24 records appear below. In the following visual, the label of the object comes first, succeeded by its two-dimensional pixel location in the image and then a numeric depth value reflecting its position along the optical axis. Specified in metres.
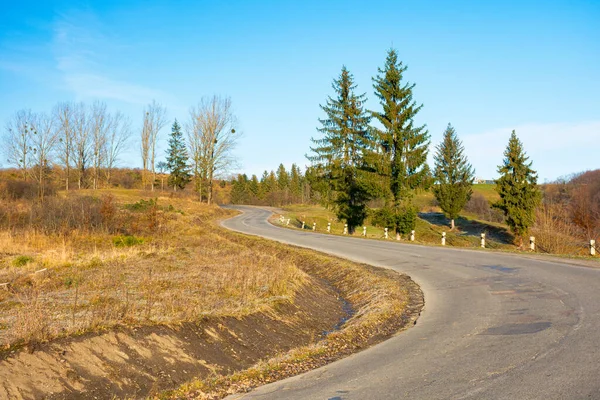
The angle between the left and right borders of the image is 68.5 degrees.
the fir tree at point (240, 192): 119.58
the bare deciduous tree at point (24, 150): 57.09
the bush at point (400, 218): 30.80
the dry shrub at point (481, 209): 69.57
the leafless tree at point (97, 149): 65.75
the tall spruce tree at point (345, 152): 35.53
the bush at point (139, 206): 37.73
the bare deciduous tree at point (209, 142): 61.31
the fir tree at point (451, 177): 59.06
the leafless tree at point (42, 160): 57.55
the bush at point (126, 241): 22.04
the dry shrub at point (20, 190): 36.56
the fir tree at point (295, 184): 125.12
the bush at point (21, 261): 14.54
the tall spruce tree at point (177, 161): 84.75
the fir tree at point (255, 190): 122.80
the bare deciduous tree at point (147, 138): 66.81
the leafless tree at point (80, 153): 64.56
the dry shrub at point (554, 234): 26.16
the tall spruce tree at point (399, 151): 30.97
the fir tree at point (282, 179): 132.50
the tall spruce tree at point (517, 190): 42.66
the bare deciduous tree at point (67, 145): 62.42
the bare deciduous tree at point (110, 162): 68.12
